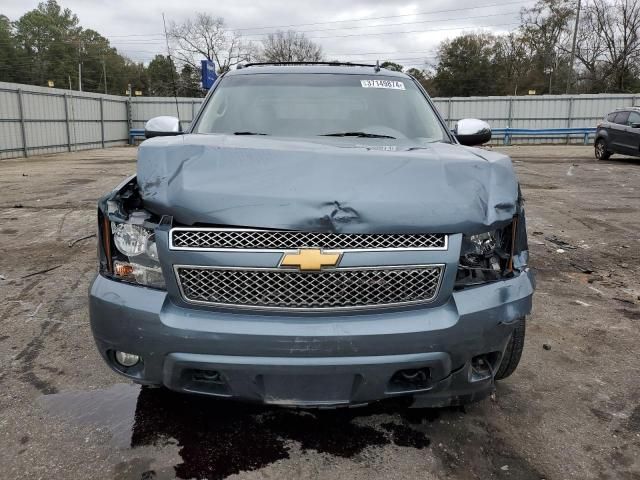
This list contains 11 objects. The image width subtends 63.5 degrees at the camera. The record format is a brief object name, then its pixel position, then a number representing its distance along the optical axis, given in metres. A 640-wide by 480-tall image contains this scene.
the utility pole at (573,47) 37.53
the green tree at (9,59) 64.62
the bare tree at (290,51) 59.38
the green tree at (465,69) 53.78
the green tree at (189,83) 39.11
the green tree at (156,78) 59.41
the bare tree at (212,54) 57.28
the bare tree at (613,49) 44.91
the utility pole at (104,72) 68.00
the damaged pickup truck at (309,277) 1.93
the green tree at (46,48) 68.81
